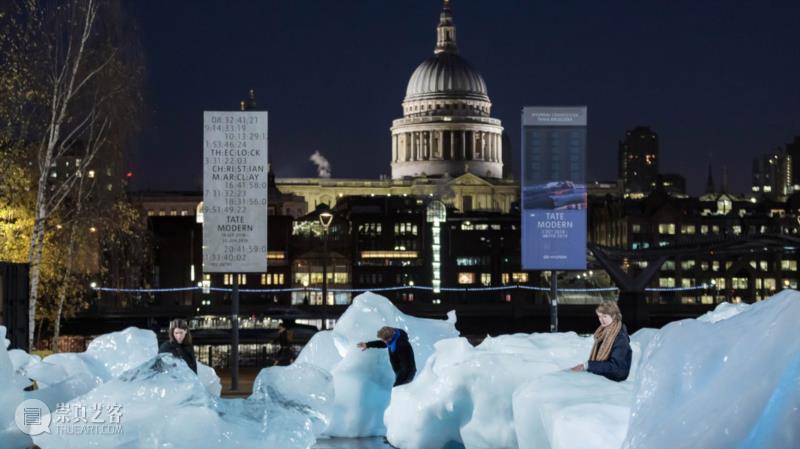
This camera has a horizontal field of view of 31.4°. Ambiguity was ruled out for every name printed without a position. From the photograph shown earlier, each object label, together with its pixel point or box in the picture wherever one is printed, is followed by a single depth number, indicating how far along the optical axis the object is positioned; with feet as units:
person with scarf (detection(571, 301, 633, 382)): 46.73
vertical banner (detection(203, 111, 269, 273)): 78.64
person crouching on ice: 61.31
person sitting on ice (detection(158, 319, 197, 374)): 52.13
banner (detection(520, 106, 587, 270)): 82.58
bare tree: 96.32
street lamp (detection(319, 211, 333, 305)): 221.70
